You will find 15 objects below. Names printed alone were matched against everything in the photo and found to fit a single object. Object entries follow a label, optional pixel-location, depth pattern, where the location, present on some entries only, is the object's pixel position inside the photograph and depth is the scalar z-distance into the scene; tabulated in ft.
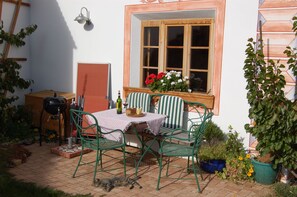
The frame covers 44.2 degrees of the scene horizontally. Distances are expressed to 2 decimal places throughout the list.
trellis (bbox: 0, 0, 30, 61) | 26.91
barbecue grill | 23.71
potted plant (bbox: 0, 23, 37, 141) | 25.73
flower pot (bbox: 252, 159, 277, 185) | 18.01
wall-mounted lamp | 25.43
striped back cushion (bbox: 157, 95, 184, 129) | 21.33
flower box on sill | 20.81
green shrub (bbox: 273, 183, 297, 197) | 16.08
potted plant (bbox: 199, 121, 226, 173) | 19.51
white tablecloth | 17.91
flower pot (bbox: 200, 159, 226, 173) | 19.38
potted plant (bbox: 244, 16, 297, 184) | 16.89
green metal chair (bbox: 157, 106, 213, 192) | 17.10
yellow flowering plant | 18.44
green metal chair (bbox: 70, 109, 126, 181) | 17.61
